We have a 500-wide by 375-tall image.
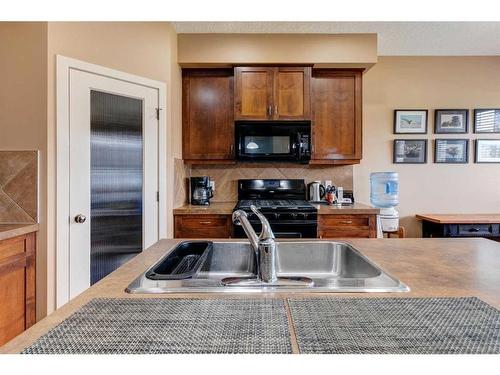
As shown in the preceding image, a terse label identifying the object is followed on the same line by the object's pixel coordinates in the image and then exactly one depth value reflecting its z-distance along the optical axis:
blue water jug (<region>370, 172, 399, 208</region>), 3.67
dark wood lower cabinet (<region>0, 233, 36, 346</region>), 1.80
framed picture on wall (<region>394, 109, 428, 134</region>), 3.65
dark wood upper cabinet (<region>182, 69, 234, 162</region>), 3.20
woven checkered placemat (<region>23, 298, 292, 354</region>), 0.60
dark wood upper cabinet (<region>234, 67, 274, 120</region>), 3.14
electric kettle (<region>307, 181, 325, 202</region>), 3.52
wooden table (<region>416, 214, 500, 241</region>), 3.19
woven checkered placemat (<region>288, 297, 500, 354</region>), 0.61
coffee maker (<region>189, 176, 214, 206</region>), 3.30
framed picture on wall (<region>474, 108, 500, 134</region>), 3.65
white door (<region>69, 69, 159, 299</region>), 2.27
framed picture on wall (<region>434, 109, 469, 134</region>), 3.64
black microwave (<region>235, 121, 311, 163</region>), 3.14
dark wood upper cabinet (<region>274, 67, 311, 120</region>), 3.14
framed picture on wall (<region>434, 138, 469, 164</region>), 3.66
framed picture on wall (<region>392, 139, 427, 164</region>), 3.67
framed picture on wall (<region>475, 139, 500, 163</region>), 3.65
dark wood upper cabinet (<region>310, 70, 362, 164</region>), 3.23
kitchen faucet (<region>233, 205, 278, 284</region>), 1.12
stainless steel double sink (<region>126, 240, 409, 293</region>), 1.45
